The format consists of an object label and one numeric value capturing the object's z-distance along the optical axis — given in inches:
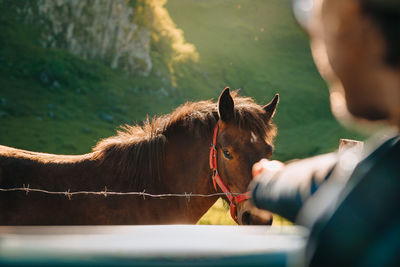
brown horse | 118.0
